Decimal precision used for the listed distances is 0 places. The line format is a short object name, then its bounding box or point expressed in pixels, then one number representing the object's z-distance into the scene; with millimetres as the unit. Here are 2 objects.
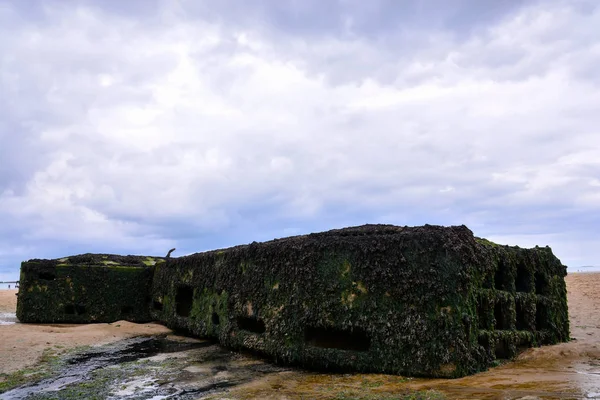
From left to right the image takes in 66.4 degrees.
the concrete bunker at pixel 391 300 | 8320
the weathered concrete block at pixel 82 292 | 19875
